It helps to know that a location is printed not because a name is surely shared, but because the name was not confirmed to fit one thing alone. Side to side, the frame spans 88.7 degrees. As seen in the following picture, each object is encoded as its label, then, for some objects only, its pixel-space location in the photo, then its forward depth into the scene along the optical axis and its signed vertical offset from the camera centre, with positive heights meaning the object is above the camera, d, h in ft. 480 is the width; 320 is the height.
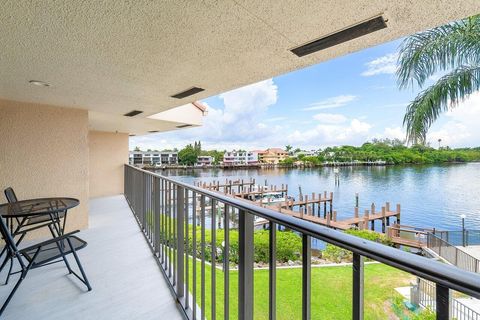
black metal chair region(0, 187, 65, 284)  9.59 -1.93
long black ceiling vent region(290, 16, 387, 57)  5.26 +2.86
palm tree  13.58 +5.30
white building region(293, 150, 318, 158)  133.69 +1.68
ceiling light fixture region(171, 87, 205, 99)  10.27 +2.79
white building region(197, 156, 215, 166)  158.57 -2.89
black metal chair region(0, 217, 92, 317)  6.47 -2.85
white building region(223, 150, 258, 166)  182.91 -1.64
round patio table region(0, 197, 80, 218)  8.12 -1.93
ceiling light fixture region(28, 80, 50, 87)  9.06 +2.77
